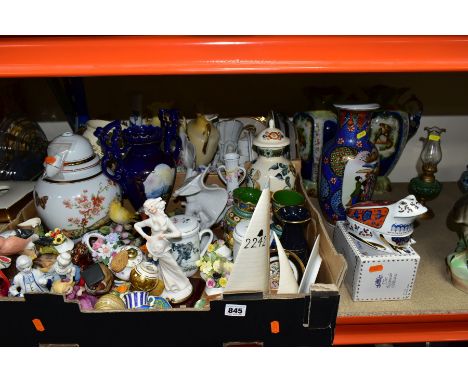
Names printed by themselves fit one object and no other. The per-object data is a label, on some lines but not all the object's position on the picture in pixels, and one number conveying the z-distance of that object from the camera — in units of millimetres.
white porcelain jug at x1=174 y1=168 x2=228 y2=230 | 882
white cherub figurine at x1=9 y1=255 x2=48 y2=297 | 728
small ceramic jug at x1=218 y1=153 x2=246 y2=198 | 906
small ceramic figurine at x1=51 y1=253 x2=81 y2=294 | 722
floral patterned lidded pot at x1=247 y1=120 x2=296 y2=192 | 870
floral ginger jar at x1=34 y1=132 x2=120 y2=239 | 802
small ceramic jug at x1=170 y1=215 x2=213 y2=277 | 774
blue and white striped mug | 717
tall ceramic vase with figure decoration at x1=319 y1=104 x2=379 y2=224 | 881
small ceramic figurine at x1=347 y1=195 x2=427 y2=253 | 737
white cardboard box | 738
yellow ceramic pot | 1000
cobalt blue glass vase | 844
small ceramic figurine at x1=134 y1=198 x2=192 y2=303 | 696
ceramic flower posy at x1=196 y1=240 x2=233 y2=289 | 775
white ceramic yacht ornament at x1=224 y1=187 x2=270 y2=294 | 609
